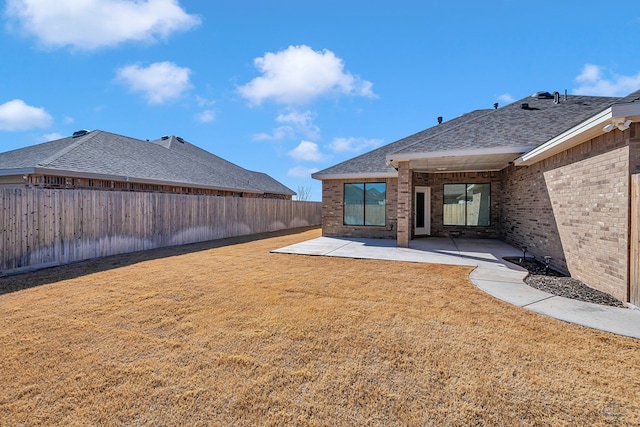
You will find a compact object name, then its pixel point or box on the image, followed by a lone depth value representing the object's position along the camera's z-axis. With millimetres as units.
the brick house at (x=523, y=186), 4578
